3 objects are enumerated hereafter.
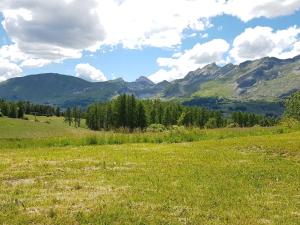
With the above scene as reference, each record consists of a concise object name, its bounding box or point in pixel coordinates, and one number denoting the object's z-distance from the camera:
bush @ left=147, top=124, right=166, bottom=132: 28.27
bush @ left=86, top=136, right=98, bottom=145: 22.67
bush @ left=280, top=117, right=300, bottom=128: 30.64
